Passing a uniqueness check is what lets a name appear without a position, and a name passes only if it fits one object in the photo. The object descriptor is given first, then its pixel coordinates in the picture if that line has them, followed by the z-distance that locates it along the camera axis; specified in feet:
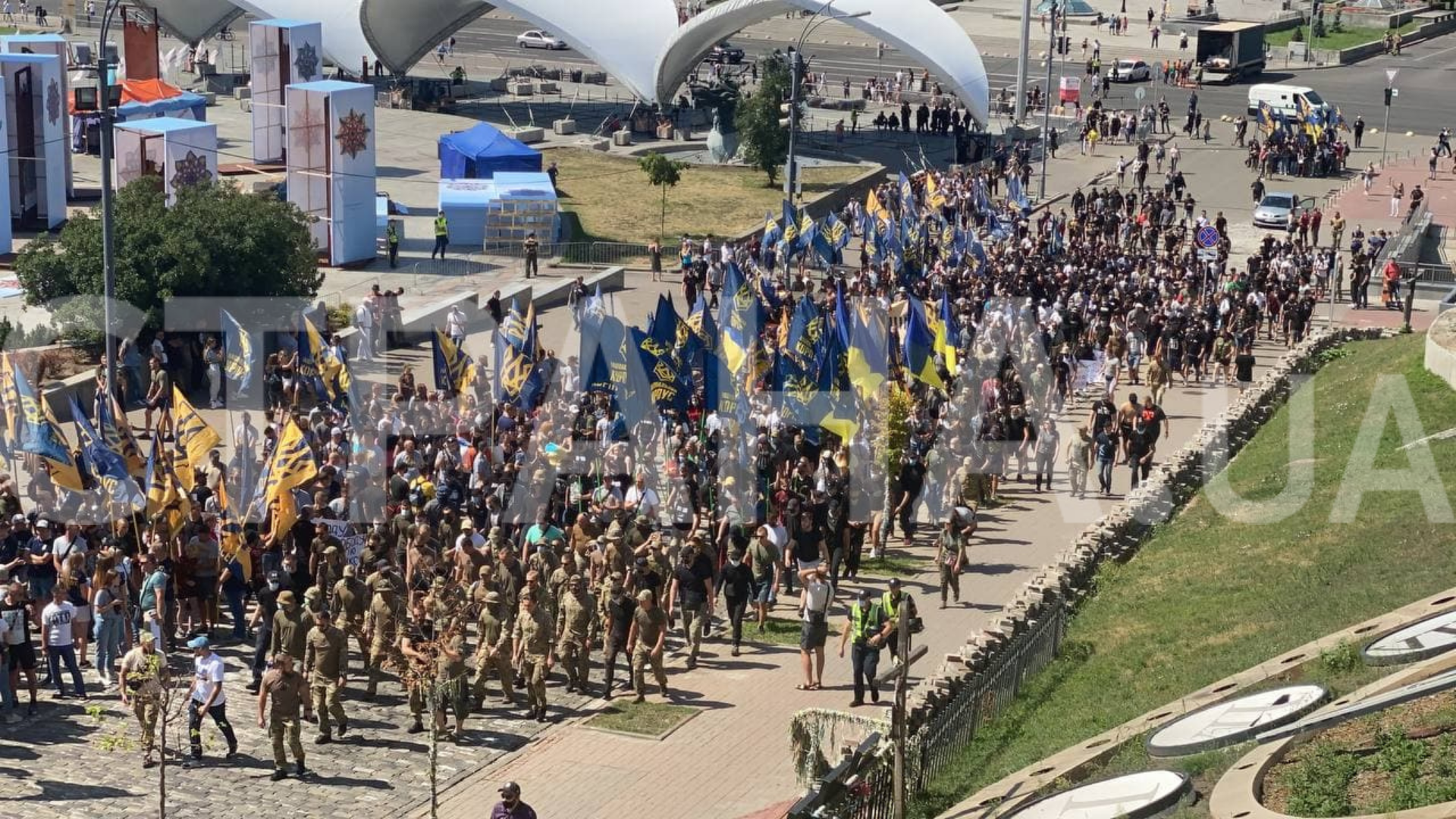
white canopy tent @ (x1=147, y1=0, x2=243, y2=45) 220.02
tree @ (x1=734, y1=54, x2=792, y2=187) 166.50
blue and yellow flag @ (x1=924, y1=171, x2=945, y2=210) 137.18
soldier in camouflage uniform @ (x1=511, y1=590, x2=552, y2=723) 60.64
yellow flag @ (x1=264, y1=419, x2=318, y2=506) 68.49
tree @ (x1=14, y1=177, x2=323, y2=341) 104.99
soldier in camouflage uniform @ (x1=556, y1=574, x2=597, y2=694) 61.67
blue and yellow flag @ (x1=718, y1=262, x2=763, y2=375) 90.79
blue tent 154.40
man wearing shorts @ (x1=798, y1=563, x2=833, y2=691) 61.98
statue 179.73
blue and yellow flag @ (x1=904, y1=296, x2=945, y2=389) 91.25
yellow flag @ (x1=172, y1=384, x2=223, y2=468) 72.38
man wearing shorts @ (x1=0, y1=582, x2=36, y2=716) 59.31
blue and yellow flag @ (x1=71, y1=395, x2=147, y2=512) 71.36
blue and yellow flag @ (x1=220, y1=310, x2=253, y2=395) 91.09
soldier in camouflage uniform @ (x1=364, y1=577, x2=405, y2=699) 61.05
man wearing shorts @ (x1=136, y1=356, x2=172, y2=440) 93.28
